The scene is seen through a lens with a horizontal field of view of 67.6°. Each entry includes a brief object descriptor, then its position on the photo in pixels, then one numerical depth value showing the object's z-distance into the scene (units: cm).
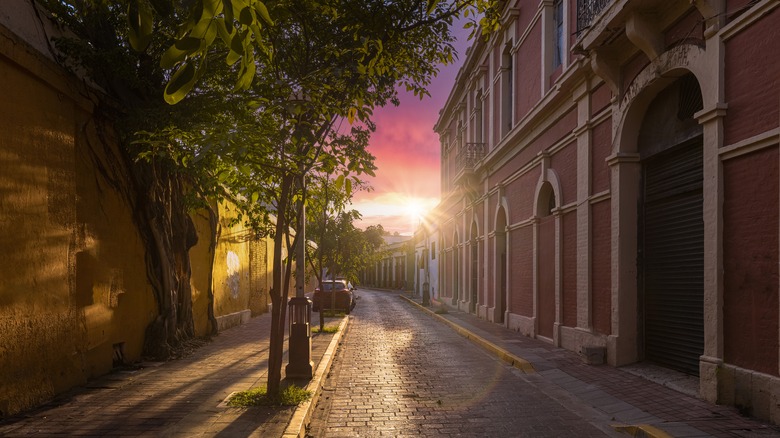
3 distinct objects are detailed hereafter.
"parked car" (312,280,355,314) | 2405
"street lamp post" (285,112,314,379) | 833
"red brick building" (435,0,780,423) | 636
